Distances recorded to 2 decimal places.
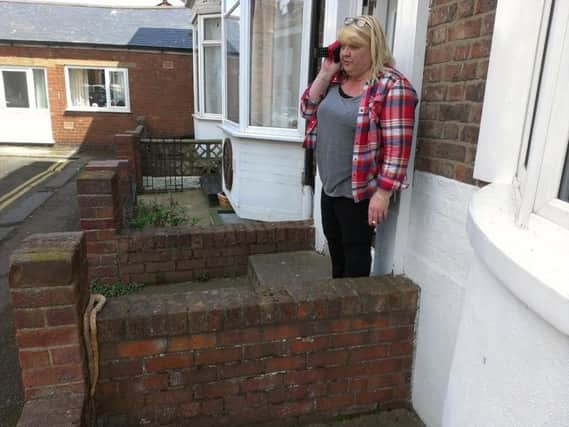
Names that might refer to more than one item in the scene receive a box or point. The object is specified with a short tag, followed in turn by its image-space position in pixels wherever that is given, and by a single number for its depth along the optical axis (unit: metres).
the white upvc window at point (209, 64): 10.28
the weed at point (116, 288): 3.70
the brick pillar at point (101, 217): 3.52
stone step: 3.35
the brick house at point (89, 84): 14.66
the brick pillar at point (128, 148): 7.09
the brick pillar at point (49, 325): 1.81
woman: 2.15
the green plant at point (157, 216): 4.94
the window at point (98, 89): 15.07
